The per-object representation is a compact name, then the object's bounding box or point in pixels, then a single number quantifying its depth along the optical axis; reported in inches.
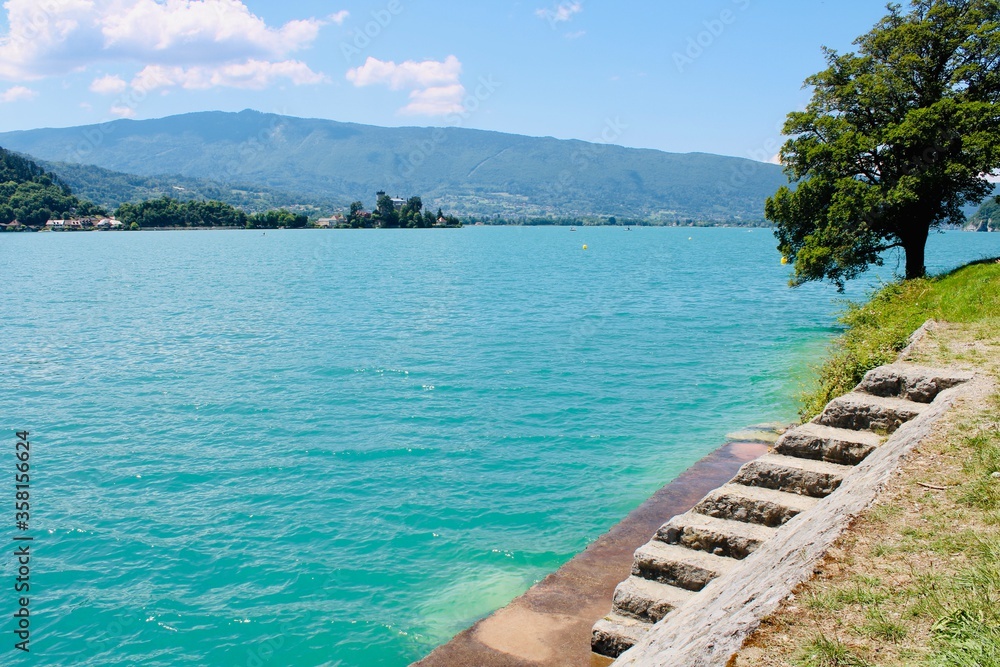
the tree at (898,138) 1205.7
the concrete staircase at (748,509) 353.4
